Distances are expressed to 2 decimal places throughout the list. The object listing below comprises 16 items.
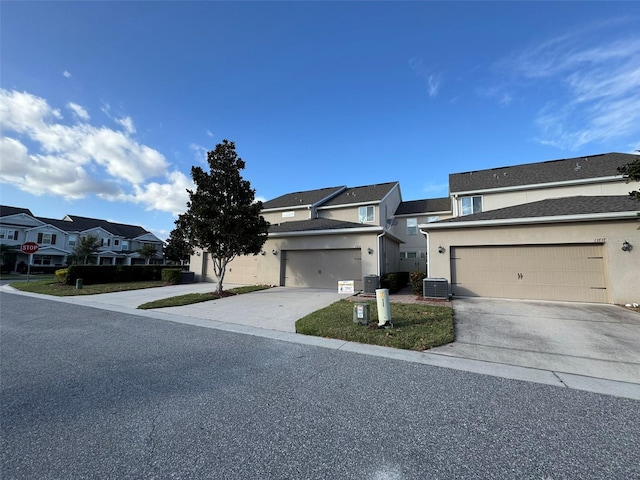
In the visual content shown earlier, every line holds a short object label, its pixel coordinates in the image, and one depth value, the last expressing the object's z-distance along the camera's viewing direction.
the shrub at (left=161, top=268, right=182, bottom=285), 17.72
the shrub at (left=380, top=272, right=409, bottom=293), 13.16
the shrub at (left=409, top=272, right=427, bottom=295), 12.23
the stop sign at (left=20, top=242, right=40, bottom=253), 17.47
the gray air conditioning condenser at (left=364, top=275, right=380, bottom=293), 12.38
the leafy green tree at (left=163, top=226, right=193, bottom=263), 13.73
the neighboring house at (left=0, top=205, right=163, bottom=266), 33.34
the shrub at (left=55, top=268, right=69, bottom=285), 16.84
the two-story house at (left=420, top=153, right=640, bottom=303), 9.73
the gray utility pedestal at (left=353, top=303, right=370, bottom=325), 6.80
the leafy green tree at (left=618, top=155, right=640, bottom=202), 8.27
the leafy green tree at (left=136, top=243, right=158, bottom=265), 39.44
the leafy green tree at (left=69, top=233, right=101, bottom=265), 29.20
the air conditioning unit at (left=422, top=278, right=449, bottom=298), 10.70
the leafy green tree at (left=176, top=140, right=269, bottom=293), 13.22
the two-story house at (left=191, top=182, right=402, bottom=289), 14.60
